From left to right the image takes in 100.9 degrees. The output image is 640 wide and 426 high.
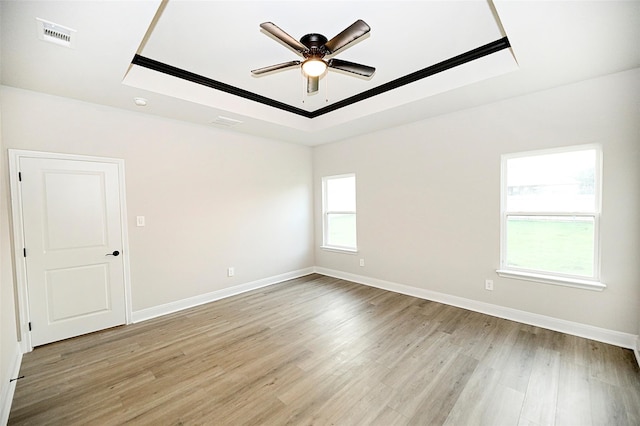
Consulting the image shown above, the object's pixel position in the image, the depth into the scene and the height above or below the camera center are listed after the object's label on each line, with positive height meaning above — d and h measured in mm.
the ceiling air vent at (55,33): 1871 +1299
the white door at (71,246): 2826 -429
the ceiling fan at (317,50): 1906 +1247
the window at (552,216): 2834 -197
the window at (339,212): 5199 -179
